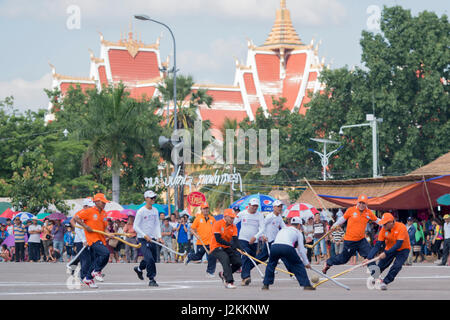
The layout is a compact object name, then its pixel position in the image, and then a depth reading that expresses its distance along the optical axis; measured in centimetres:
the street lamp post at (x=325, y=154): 5021
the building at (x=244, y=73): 8360
